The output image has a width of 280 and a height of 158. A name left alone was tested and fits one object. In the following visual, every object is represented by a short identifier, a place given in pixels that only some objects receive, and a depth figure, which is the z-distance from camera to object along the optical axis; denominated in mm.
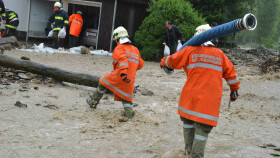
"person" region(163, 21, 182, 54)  13945
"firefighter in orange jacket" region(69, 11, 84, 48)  16738
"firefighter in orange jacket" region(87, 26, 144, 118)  6234
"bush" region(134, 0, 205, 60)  15398
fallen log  8445
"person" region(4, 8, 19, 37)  15625
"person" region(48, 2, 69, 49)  15539
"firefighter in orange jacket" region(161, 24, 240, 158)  4258
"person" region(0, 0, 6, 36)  11945
